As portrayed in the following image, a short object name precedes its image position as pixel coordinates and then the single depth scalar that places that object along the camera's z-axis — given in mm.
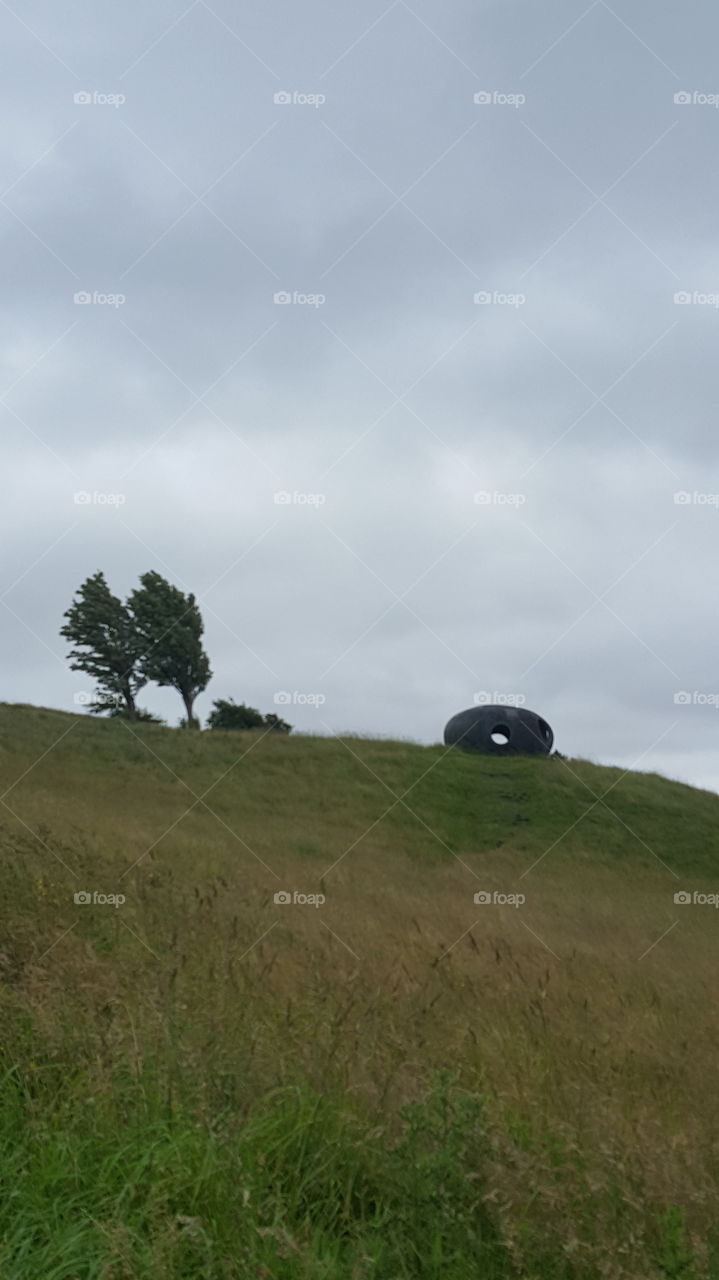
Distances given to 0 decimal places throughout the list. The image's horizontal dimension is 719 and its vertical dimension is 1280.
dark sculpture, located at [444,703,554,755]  44000
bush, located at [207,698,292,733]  61406
